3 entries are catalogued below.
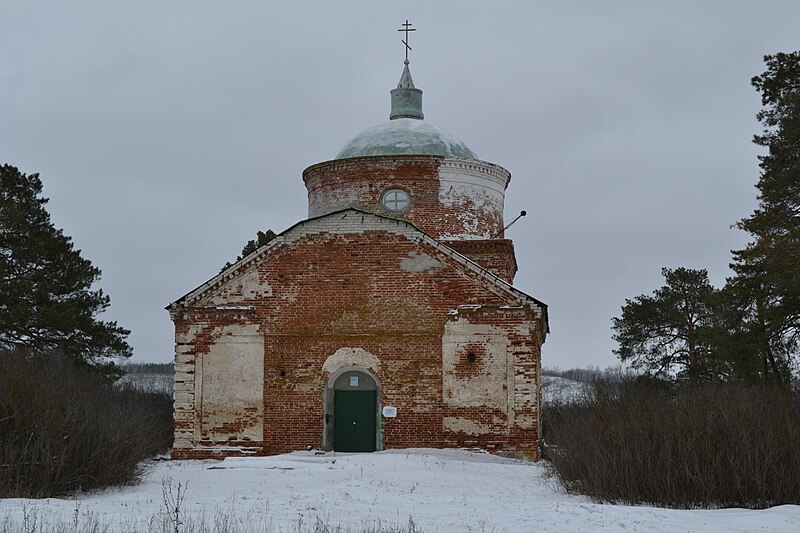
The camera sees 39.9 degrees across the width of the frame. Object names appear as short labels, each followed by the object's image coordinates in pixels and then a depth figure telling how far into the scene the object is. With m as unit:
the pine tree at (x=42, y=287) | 29.88
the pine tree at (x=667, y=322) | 39.56
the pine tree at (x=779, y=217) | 22.56
